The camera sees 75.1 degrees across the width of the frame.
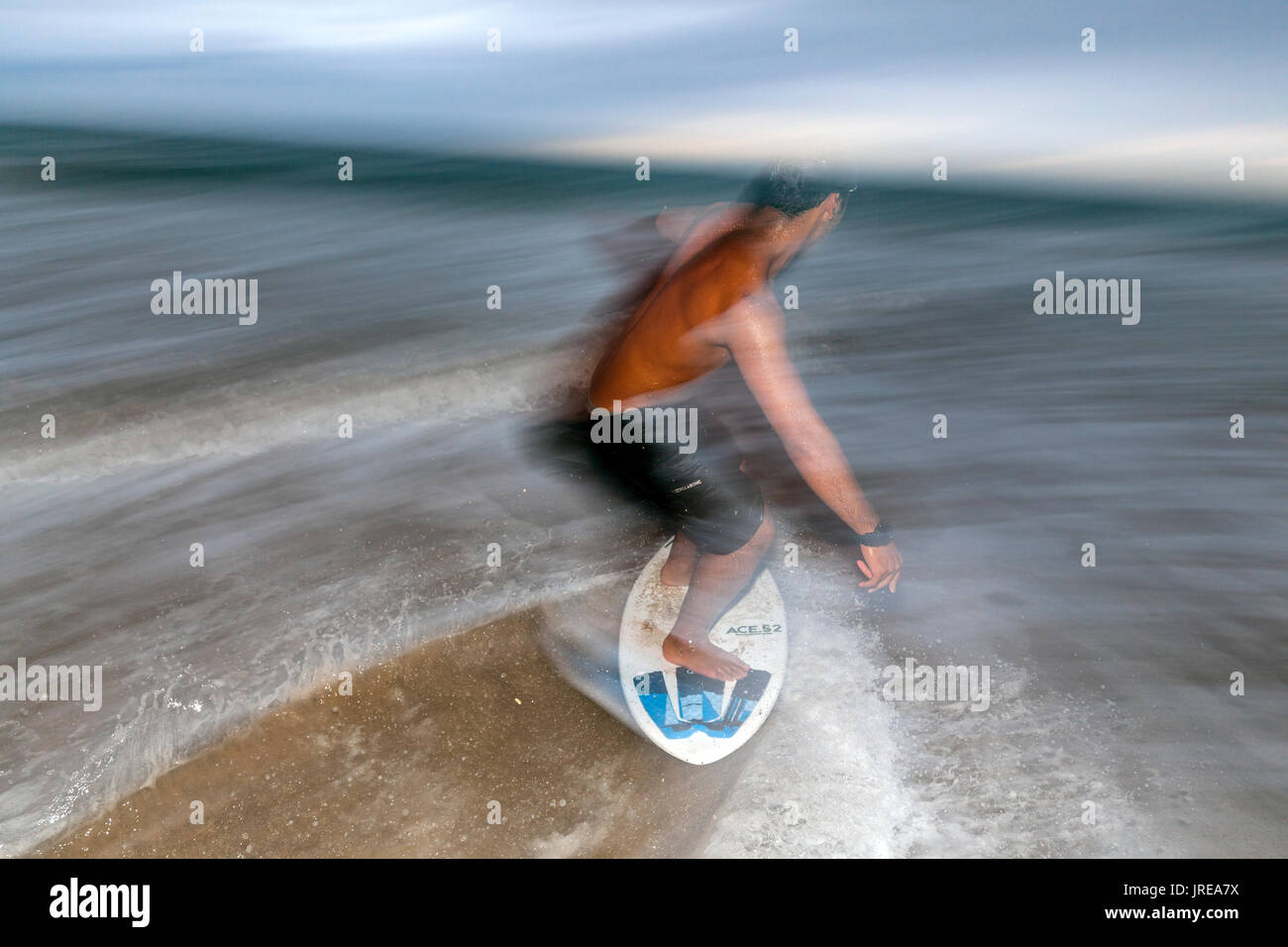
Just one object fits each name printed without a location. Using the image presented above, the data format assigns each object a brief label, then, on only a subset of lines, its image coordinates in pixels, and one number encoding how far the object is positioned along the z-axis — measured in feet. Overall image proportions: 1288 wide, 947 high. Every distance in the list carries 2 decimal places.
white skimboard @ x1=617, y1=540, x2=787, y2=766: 9.13
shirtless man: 7.59
